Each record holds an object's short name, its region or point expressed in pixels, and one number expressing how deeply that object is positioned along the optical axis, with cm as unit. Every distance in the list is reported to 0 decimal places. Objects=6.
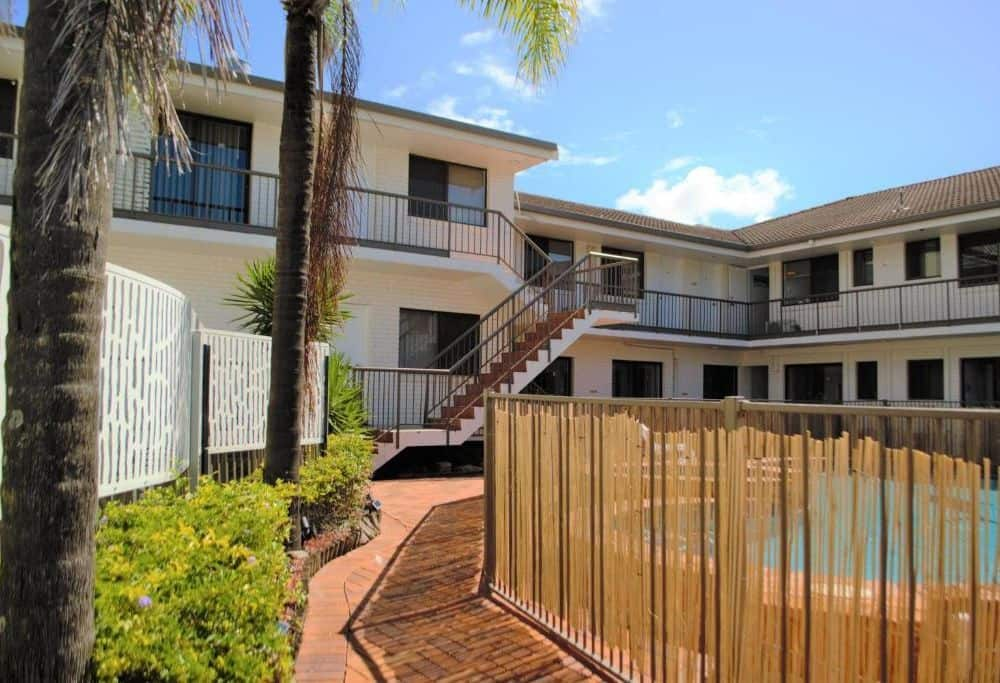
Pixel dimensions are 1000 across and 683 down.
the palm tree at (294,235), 566
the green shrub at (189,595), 244
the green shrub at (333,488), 662
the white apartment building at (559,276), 1288
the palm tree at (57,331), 229
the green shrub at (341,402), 984
